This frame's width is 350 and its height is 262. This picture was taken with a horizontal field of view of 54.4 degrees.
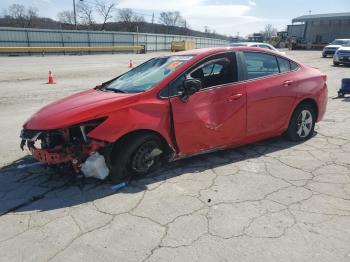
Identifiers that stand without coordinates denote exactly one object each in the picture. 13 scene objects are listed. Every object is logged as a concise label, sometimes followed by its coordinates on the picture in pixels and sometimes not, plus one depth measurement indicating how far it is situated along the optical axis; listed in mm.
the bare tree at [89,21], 75812
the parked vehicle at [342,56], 20391
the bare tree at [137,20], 83625
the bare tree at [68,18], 82938
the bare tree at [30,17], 74625
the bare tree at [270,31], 115175
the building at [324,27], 61344
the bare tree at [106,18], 78188
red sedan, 3808
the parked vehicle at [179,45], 41969
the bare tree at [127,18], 82594
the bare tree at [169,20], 93119
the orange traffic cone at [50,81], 13511
